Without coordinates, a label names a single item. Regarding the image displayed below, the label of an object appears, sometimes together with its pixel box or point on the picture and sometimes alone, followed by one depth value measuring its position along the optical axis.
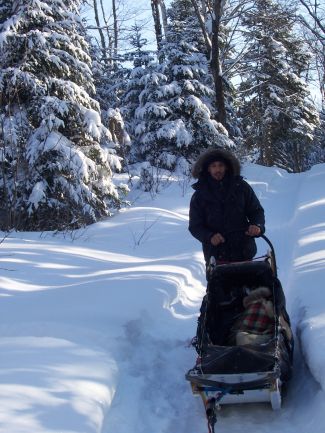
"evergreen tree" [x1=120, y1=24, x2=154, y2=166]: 20.08
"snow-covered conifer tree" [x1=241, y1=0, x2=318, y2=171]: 29.48
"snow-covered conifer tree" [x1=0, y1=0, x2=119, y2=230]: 10.79
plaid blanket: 4.39
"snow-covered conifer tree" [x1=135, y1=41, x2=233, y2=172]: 18.48
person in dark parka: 5.24
